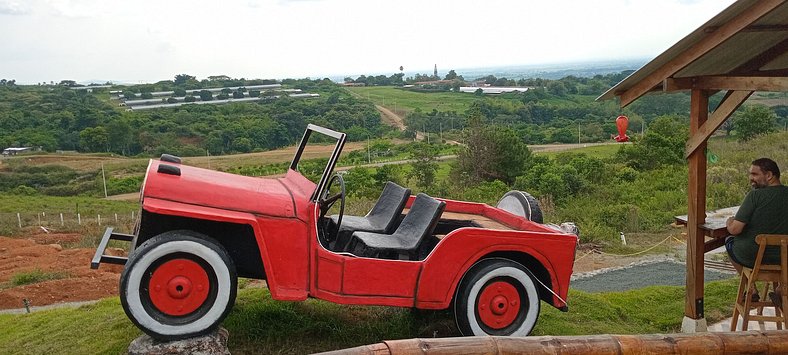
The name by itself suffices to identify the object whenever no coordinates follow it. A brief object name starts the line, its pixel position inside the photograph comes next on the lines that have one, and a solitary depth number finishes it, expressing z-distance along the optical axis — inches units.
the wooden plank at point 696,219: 241.9
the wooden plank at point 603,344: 125.2
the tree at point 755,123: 1290.6
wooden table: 240.4
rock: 173.0
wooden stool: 208.5
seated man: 215.2
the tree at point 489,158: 1069.8
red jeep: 172.9
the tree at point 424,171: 1111.6
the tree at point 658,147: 1041.5
